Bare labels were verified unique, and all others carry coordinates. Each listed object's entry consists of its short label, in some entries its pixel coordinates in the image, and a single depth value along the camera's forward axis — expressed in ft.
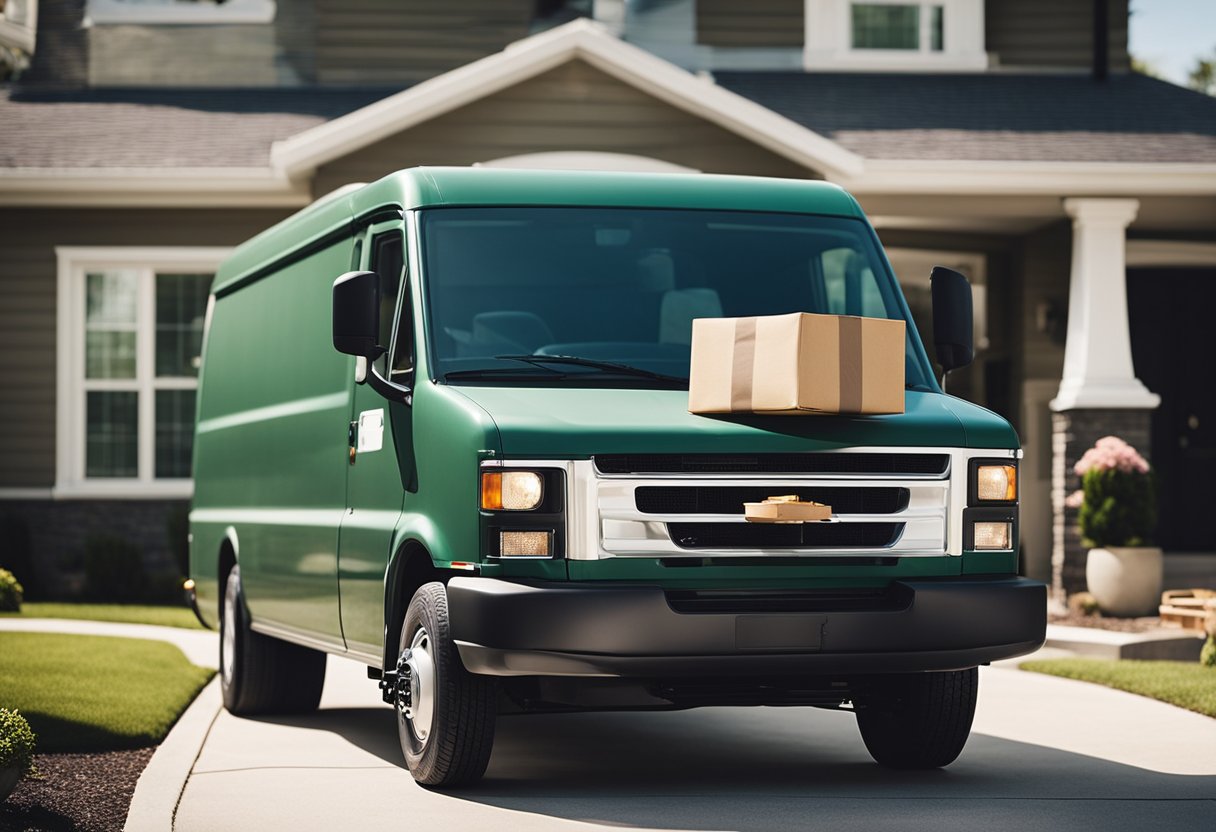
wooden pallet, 47.80
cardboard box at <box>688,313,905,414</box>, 22.85
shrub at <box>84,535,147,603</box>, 57.31
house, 54.85
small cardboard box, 22.48
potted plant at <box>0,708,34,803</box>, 21.48
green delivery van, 22.22
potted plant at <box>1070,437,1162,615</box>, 52.70
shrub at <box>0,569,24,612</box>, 50.90
